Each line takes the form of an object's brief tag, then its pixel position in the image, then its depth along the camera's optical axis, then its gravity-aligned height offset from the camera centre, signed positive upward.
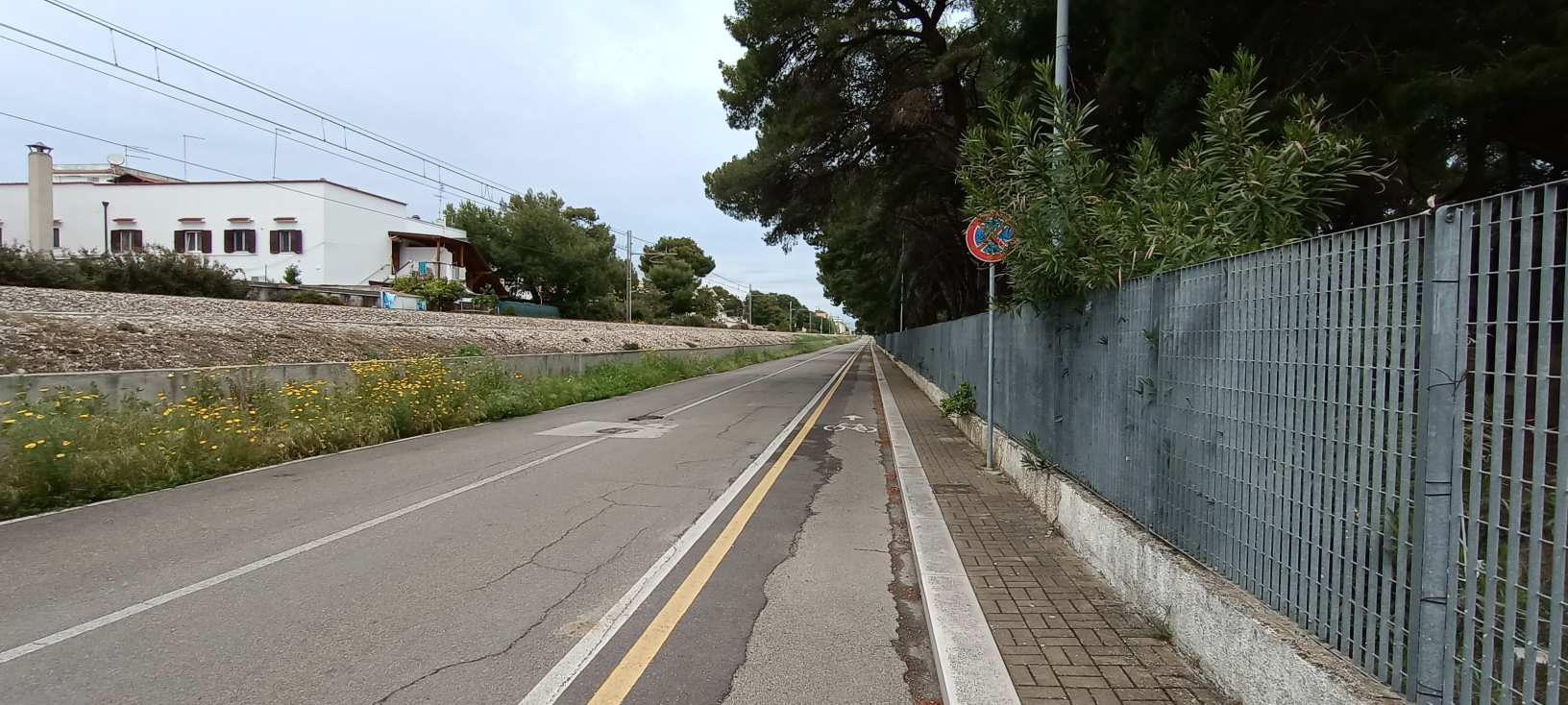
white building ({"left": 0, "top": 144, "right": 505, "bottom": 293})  49.97 +7.71
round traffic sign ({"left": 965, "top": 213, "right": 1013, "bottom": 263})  6.38 +0.98
